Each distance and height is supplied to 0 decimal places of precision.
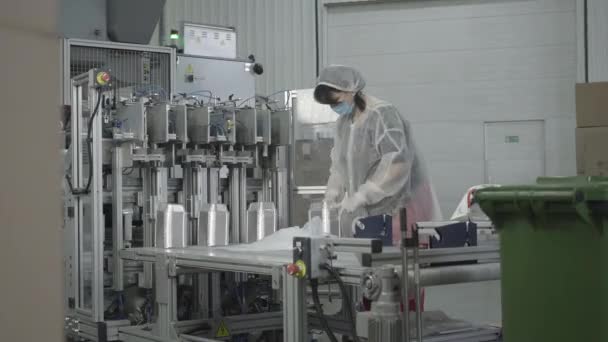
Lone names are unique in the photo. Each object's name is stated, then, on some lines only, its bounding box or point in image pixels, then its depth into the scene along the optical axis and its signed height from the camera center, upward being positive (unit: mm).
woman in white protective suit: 4566 +84
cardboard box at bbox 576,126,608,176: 3787 +98
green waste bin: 2408 -261
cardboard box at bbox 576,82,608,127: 3830 +300
